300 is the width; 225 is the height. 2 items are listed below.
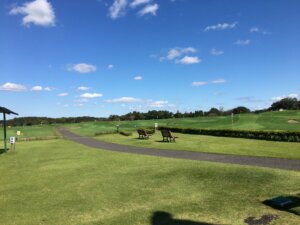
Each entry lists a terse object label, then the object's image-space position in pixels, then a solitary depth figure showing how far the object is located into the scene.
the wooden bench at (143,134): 21.23
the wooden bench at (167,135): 18.10
